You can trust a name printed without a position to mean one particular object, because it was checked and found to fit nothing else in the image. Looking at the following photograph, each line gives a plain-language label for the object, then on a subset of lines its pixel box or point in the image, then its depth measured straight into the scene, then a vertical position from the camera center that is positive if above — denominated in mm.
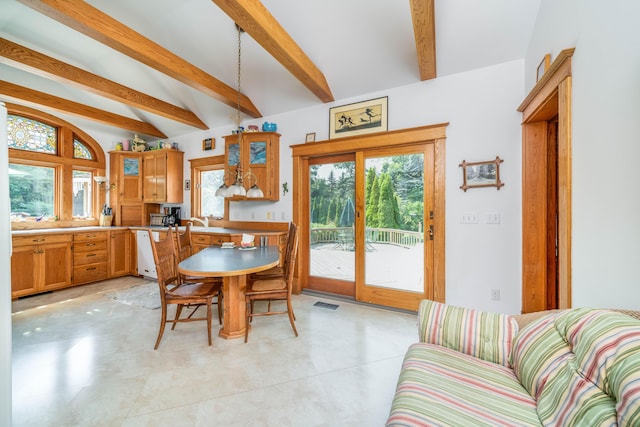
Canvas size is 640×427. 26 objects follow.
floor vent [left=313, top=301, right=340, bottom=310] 3203 -1171
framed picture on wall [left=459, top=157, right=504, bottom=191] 2553 +402
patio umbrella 3455 -20
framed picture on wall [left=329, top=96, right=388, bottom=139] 3127 +1224
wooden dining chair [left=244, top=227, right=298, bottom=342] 2428 -733
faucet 4404 -135
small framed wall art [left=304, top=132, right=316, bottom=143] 3594 +1081
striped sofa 762 -648
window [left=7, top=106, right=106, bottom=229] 3926 +735
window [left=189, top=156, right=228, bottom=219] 4688 +533
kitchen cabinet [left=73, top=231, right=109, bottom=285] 4008 -700
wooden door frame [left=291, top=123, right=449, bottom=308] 2805 +543
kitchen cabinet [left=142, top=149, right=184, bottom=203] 4770 +728
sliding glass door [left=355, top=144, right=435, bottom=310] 2949 -148
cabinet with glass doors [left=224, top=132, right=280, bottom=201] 3814 +816
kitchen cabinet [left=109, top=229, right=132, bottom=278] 4438 -684
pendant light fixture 2650 +253
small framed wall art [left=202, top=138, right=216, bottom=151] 4594 +1273
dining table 2084 -444
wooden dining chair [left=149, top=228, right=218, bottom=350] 2256 -720
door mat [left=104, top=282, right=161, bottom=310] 3303 -1145
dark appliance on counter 4850 -59
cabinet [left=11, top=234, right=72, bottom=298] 3404 -693
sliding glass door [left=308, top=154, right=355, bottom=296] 3479 -152
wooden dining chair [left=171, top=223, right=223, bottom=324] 2673 -480
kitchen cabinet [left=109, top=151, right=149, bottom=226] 4918 +640
